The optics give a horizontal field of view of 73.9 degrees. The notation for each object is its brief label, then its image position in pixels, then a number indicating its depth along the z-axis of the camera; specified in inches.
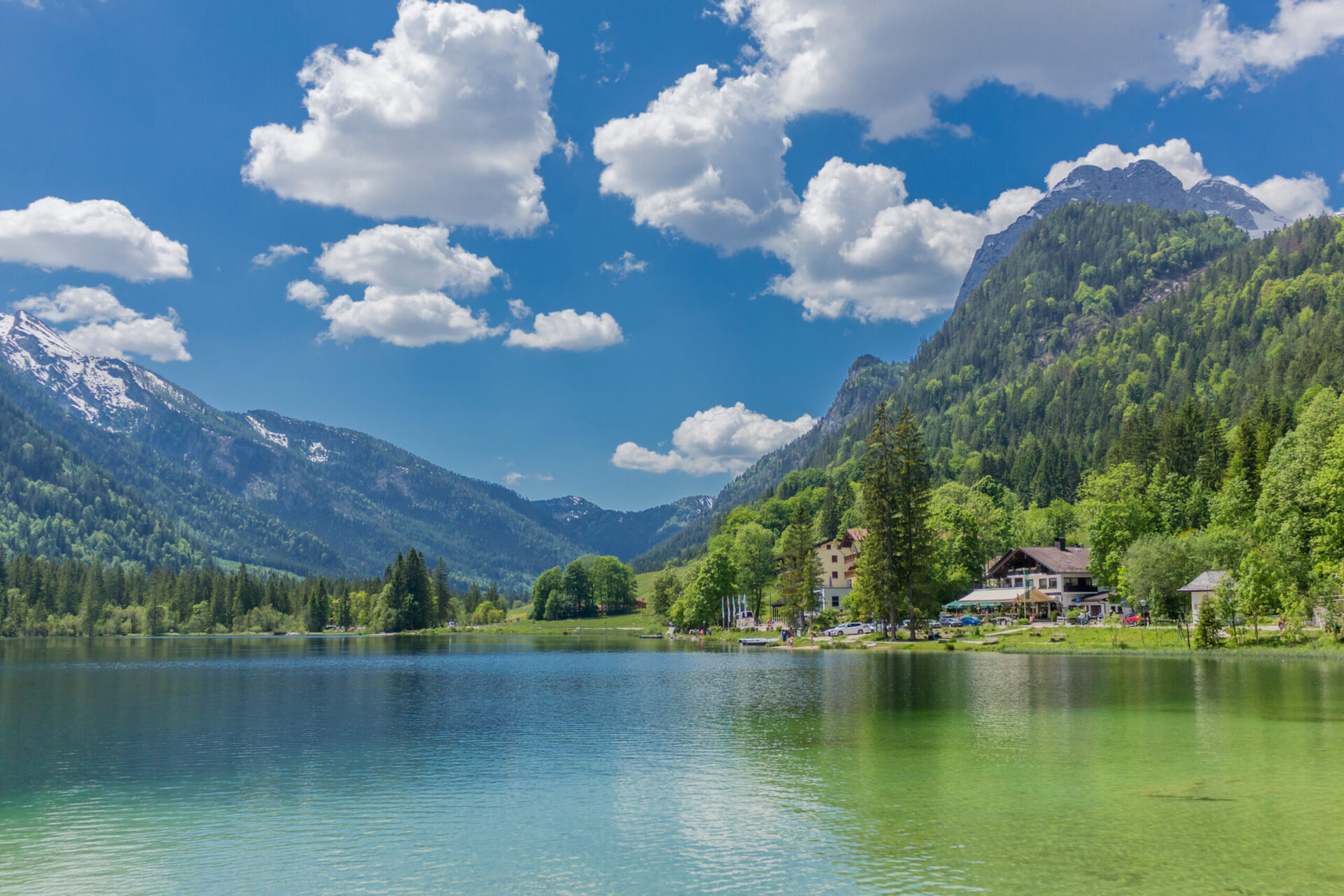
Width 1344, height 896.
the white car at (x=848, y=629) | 4537.4
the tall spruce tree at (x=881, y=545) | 3964.1
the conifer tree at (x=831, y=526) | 7760.8
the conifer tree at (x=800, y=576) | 4995.1
